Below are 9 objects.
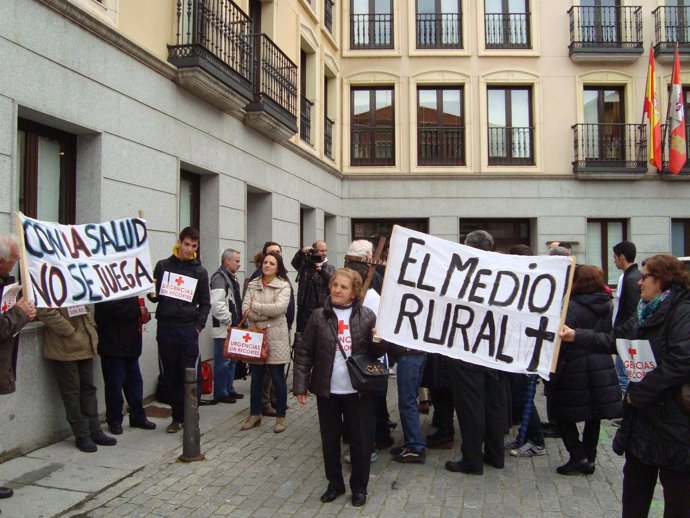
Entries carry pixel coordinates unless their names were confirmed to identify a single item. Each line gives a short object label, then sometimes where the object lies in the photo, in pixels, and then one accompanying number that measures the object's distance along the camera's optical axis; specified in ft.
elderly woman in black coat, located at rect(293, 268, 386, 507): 14.96
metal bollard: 18.07
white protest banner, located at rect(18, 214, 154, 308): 16.11
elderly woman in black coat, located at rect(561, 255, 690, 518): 11.00
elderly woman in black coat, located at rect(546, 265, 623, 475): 16.56
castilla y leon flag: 51.57
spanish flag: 52.03
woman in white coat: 21.38
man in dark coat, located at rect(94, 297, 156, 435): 19.86
